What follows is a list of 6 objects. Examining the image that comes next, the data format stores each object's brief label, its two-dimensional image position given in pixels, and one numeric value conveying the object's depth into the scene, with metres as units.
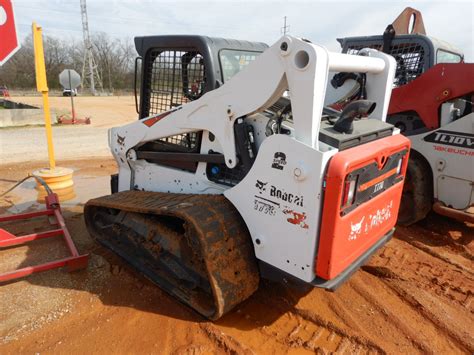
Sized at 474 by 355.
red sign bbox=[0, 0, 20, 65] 3.27
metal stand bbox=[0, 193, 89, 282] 3.04
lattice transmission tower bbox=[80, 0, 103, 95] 48.02
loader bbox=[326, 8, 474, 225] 4.09
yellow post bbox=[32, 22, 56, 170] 5.05
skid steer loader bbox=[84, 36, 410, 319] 2.18
